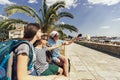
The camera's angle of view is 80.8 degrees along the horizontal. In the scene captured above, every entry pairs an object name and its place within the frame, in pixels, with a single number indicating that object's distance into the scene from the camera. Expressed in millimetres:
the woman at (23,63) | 609
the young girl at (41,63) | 1111
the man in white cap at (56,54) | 1599
